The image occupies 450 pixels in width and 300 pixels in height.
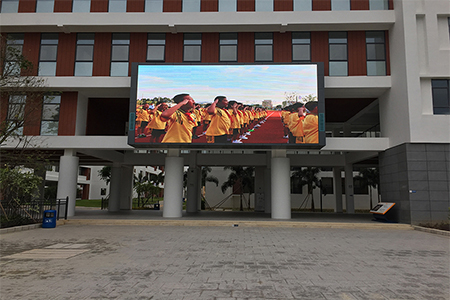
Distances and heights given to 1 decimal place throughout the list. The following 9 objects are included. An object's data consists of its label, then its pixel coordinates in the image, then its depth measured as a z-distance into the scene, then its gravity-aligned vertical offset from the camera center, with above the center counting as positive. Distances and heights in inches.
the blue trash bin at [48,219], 642.2 -59.9
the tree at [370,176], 1582.2 +74.3
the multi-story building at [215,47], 797.9 +365.2
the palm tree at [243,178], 1450.5 +54.1
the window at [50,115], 847.7 +189.0
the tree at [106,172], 1820.9 +93.8
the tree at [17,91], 633.0 +206.2
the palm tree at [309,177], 1460.4 +63.8
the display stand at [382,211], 740.2 -43.0
